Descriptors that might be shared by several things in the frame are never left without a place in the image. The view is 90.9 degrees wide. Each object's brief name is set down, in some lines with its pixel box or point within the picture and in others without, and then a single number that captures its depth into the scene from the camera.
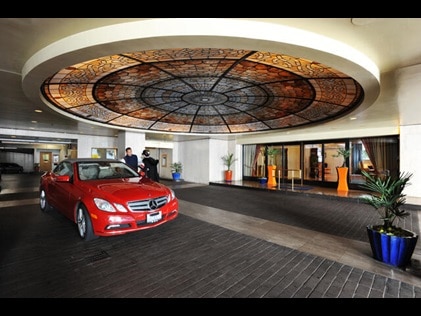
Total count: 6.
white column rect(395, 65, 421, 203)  6.49
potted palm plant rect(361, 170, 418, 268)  2.59
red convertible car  3.04
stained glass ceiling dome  3.44
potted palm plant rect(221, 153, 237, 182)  12.00
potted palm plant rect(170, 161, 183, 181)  12.89
